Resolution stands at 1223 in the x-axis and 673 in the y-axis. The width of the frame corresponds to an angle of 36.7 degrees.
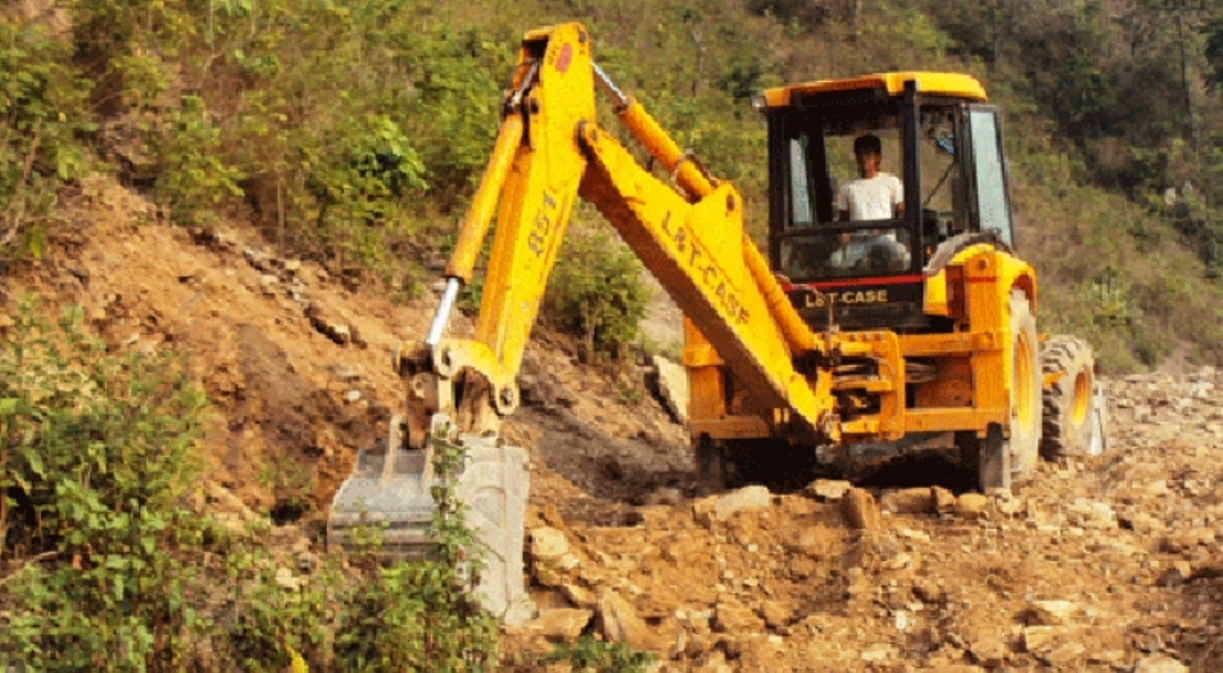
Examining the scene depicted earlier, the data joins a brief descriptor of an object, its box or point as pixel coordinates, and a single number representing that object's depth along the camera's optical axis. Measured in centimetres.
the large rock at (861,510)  865
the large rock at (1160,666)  683
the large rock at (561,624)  686
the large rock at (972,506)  890
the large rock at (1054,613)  748
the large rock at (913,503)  909
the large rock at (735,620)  750
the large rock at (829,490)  900
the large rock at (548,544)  743
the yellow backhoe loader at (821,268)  723
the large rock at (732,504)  872
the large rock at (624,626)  708
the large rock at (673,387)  1322
